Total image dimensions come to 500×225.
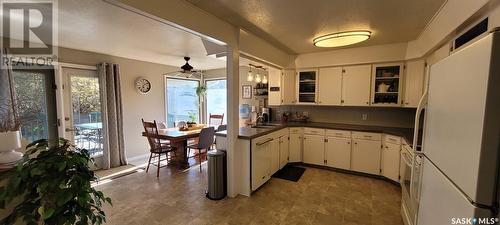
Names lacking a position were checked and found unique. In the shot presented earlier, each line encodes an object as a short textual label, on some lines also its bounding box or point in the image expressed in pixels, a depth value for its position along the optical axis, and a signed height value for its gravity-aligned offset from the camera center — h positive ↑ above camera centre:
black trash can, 2.78 -1.00
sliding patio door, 3.71 -0.16
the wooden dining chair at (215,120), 5.44 -0.50
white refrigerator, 0.76 -0.14
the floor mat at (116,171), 3.70 -1.36
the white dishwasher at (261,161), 2.90 -0.88
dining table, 3.72 -0.66
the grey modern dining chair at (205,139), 3.94 -0.74
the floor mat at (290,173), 3.53 -1.30
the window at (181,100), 5.62 +0.05
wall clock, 4.71 +0.39
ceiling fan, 5.52 +0.80
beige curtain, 4.04 -0.27
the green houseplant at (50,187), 1.13 -0.50
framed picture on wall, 5.36 +0.31
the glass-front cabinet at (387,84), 3.48 +0.36
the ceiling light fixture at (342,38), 2.67 +0.89
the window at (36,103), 3.17 -0.05
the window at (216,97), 6.11 +0.16
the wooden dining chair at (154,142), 3.74 -0.78
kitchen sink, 3.70 -0.42
